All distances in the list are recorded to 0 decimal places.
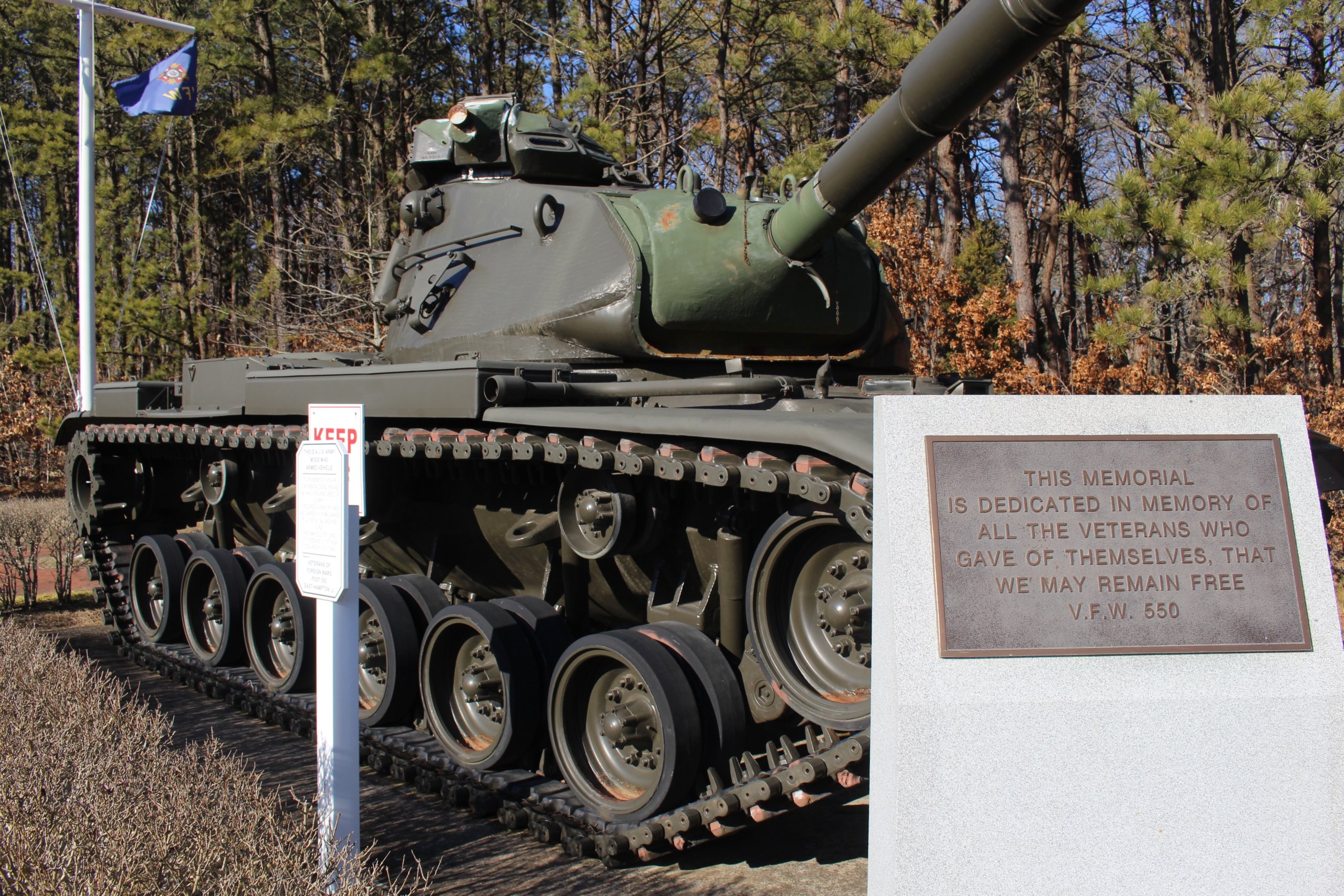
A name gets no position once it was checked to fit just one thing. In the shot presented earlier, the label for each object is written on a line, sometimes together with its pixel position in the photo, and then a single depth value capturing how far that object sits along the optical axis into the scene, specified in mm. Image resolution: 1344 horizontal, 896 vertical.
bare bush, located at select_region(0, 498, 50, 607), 10984
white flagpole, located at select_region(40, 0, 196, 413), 12031
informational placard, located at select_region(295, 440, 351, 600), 3898
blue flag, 12891
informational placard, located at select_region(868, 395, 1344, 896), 3121
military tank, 4090
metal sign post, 3908
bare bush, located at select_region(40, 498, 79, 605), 11195
